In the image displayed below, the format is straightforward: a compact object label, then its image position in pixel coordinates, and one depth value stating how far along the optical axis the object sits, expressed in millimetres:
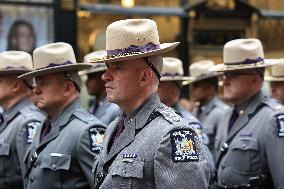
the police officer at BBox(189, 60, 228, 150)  19219
